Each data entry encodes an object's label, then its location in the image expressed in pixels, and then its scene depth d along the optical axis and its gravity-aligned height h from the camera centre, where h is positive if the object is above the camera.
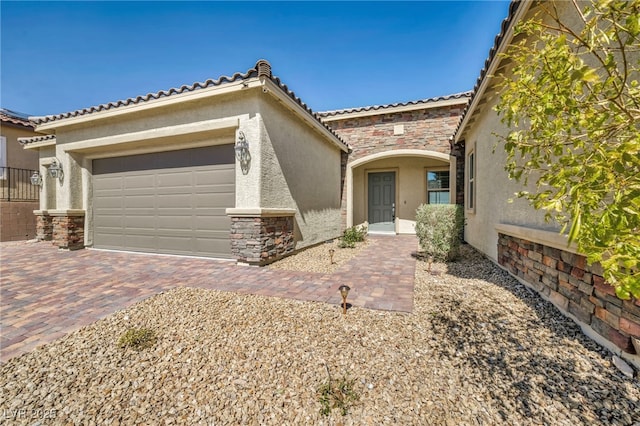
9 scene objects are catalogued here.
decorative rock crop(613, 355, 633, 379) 1.98 -1.28
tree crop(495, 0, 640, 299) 1.09 +0.42
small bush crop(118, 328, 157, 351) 2.50 -1.31
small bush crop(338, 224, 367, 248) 8.01 -0.94
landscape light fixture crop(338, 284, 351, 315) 3.06 -1.01
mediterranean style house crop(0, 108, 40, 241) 9.17 +1.07
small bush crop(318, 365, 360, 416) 1.79 -1.39
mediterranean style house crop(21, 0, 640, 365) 4.15 +0.94
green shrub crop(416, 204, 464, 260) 5.64 -0.49
